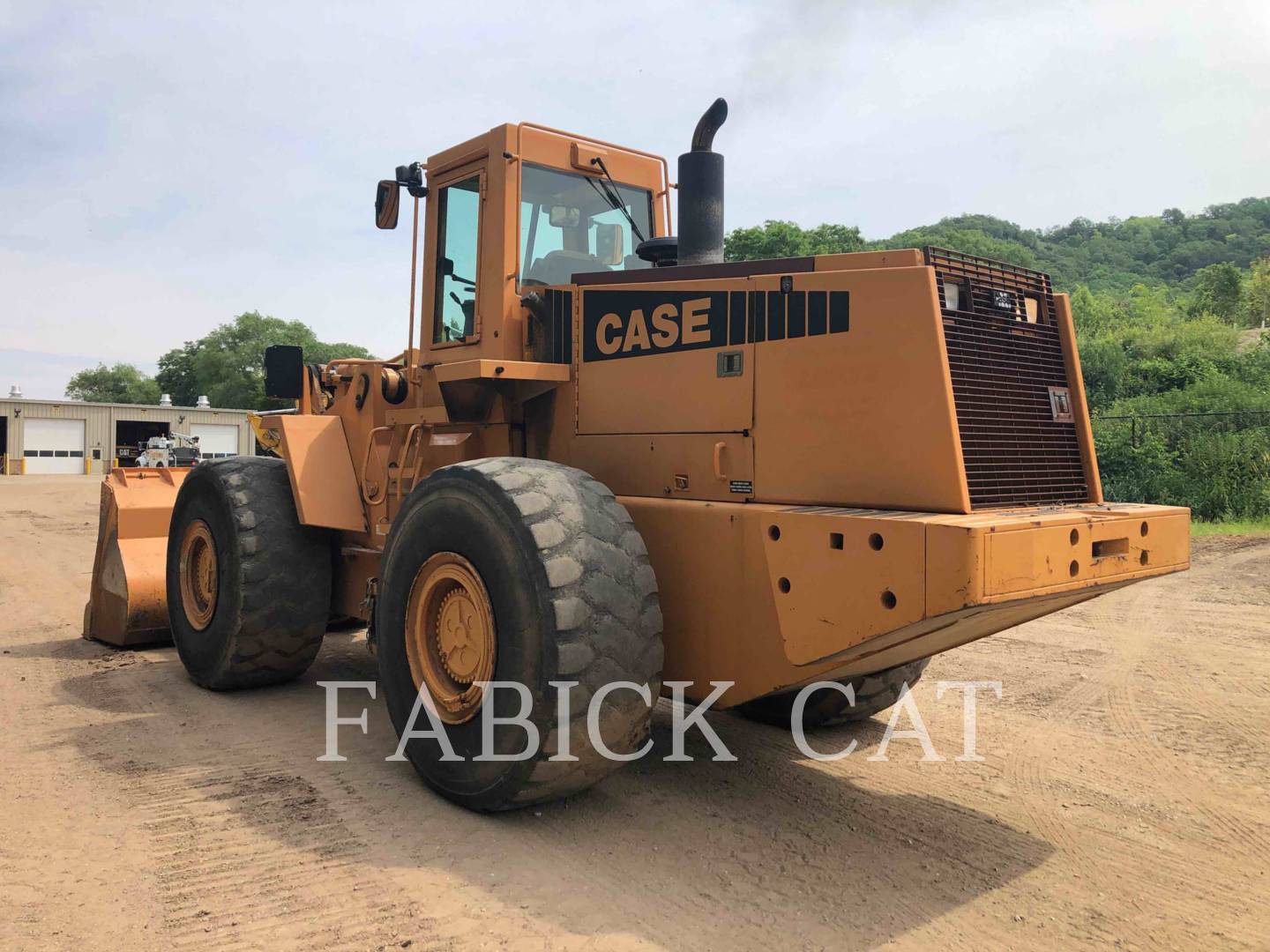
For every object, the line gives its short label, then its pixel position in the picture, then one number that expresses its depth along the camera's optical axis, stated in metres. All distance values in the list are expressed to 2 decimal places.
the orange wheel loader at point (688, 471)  3.48
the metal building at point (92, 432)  47.31
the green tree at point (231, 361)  74.94
